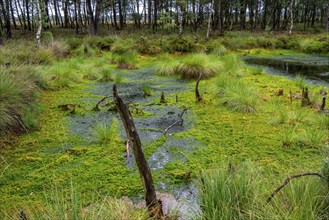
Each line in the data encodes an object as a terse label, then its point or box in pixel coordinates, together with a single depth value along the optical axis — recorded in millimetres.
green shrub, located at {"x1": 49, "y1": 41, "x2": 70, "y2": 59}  9766
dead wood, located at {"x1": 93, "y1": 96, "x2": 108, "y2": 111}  4813
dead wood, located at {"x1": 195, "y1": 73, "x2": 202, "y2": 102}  5204
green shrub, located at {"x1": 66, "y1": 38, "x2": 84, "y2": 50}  12578
